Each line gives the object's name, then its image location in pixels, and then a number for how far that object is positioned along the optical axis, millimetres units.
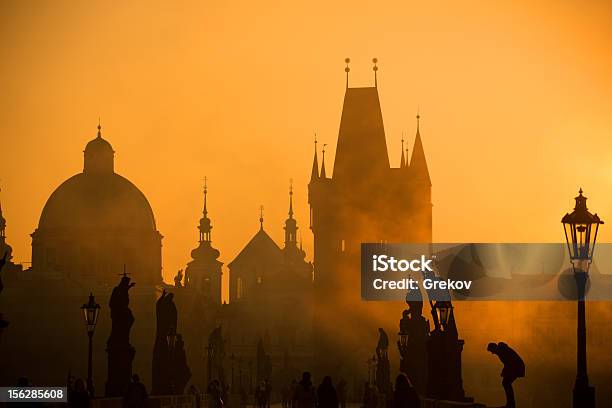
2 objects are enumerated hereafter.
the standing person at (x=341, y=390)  80044
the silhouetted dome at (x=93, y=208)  148375
